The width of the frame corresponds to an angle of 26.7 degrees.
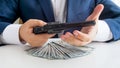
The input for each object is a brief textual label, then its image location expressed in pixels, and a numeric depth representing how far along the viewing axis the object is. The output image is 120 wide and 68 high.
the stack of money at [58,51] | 0.57
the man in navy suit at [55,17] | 0.62
